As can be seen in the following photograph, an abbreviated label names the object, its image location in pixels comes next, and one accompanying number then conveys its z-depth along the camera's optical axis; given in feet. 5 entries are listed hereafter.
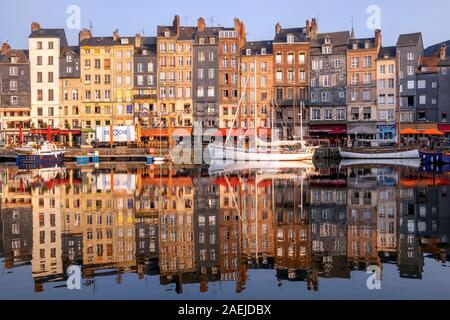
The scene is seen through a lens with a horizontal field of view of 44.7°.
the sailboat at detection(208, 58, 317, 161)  211.00
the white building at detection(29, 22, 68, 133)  268.00
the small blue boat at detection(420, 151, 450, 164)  207.62
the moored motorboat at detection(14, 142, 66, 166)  209.15
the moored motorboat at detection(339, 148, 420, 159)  222.48
